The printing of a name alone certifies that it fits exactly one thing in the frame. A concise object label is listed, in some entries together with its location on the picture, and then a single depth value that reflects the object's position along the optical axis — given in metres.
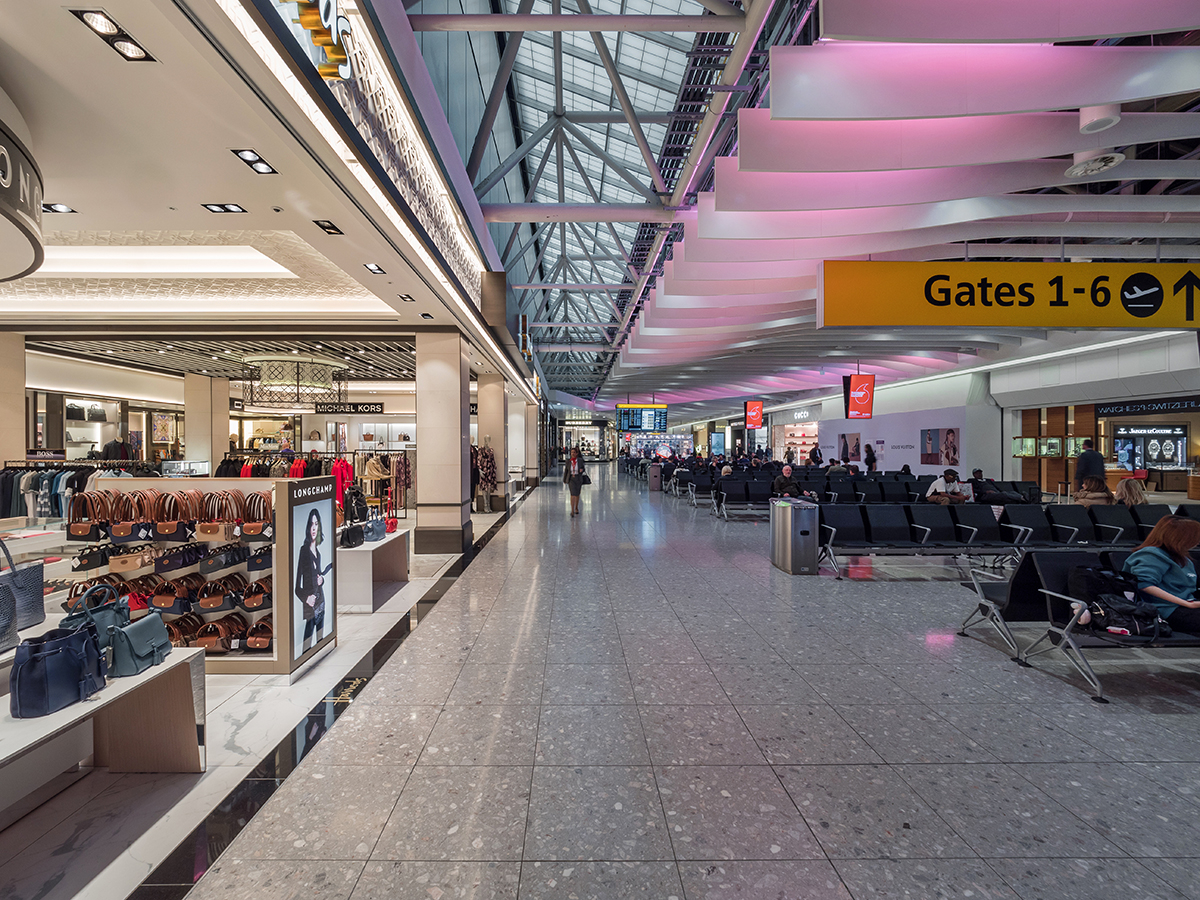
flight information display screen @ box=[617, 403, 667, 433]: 29.02
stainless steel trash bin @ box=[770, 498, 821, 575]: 7.39
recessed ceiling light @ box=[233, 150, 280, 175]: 3.44
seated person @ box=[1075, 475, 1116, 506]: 8.21
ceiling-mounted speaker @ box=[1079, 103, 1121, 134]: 4.49
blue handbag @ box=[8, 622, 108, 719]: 2.12
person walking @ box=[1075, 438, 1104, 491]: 9.49
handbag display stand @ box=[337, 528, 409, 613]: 5.93
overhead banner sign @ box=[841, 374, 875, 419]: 16.03
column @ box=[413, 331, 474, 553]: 9.26
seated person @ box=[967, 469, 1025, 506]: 10.11
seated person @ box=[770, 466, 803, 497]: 10.32
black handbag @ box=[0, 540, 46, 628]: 2.82
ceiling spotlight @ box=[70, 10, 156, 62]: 2.34
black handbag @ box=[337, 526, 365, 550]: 6.11
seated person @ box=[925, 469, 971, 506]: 9.05
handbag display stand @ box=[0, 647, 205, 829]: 2.79
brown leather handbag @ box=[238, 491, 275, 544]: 4.07
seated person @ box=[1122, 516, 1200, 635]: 3.89
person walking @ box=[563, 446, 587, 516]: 13.92
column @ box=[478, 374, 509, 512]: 15.39
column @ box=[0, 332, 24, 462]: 9.49
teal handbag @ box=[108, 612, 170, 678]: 2.53
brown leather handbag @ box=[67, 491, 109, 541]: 4.05
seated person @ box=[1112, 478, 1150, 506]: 7.93
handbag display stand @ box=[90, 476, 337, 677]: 4.02
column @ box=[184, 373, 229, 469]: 15.08
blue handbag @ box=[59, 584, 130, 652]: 2.54
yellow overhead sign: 5.62
